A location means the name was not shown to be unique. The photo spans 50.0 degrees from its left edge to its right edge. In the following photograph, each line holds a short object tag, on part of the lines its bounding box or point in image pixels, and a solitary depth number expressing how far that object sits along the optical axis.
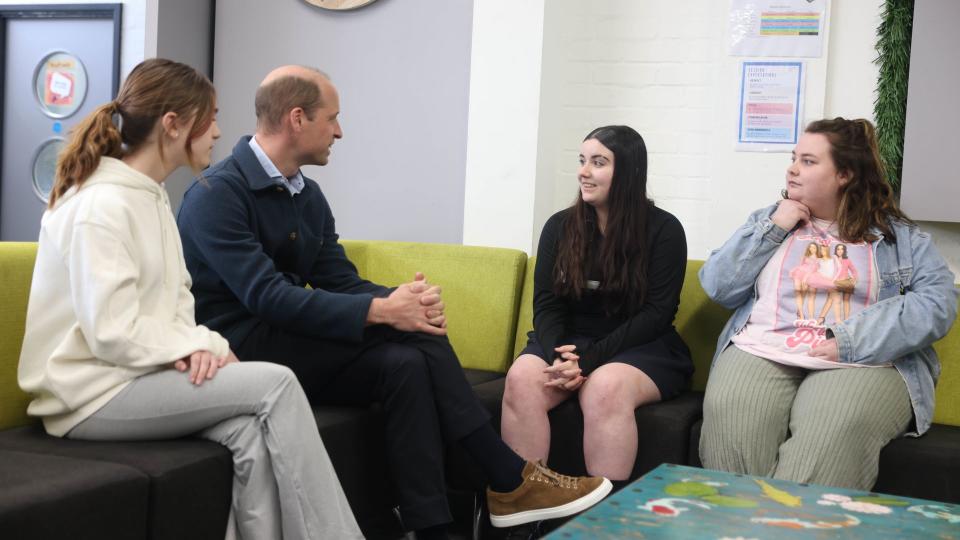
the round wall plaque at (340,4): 4.07
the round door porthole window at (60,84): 4.81
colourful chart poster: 3.45
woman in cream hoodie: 1.89
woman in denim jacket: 2.36
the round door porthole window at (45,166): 4.93
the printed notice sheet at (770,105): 3.48
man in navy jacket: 2.31
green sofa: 1.70
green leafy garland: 3.31
